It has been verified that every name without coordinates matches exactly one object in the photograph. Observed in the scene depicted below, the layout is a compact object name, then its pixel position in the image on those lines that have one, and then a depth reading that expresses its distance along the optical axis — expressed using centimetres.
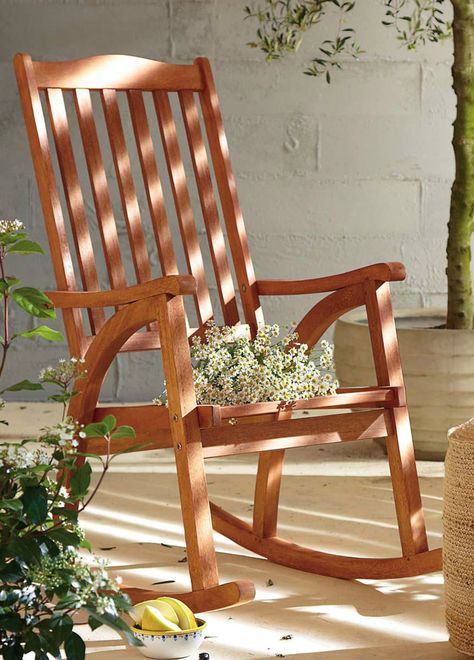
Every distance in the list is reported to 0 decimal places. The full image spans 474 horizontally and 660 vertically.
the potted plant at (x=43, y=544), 314
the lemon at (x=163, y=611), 367
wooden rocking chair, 372
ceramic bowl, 363
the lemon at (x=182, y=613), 367
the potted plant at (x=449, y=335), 496
